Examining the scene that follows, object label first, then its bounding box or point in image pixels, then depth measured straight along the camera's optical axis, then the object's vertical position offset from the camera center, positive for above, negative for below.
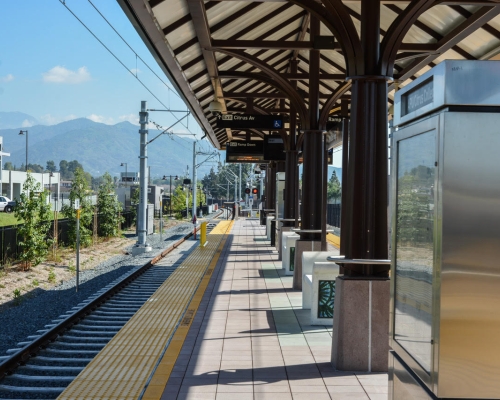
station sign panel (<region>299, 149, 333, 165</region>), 21.73 +1.41
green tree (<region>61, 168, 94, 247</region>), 27.77 -0.51
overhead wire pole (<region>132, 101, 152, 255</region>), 23.59 +0.25
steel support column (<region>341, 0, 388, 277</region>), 7.59 +0.41
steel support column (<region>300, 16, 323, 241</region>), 13.88 +0.80
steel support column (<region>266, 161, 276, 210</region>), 35.72 +0.55
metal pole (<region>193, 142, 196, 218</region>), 44.09 +1.66
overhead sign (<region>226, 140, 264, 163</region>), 25.27 +1.82
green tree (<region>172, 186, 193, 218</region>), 66.56 -0.27
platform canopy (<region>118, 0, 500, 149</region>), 7.65 +2.73
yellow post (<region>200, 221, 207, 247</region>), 25.64 -1.28
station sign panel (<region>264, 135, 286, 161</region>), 23.06 +1.69
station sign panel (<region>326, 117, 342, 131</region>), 16.72 +1.93
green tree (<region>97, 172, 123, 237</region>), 34.09 -0.69
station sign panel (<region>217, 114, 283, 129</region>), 17.98 +2.04
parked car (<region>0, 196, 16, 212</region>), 62.09 -0.77
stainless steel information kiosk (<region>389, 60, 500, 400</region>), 3.94 -0.16
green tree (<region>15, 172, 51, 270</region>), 20.83 -0.82
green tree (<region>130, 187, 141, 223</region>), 44.84 -0.19
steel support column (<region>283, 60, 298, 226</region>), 21.19 +0.94
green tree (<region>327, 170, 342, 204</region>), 108.24 +2.88
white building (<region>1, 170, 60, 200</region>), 84.38 +1.74
